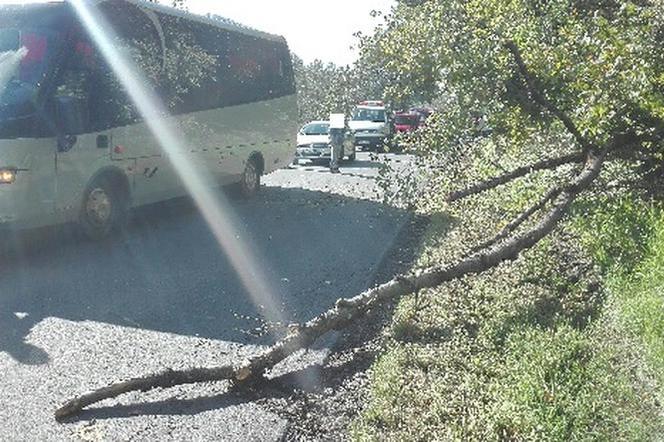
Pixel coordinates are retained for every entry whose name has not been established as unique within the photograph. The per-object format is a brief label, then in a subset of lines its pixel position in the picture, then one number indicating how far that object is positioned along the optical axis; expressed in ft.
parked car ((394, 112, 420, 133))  126.31
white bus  26.91
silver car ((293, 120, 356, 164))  81.66
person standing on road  69.97
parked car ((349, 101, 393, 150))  108.37
